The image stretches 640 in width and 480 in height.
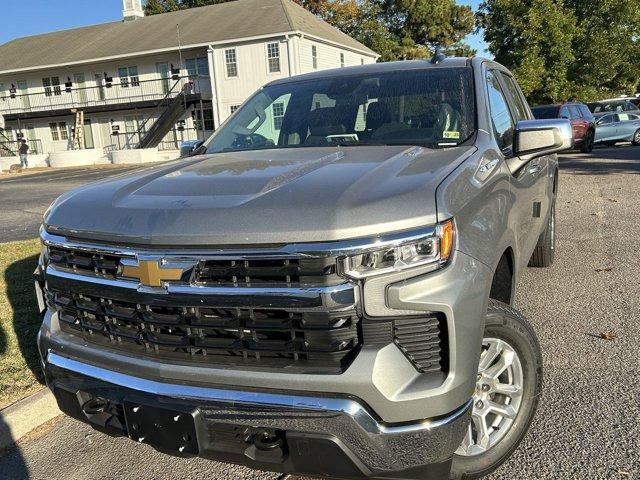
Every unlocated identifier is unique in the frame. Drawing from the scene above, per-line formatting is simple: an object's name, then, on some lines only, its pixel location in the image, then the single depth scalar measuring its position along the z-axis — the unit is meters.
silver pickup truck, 1.94
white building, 30.14
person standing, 33.47
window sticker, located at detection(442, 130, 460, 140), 3.11
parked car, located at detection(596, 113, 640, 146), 21.75
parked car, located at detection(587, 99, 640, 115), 22.61
